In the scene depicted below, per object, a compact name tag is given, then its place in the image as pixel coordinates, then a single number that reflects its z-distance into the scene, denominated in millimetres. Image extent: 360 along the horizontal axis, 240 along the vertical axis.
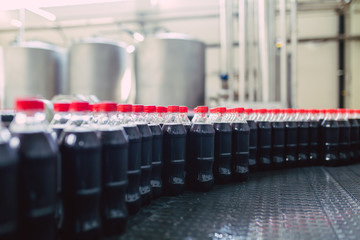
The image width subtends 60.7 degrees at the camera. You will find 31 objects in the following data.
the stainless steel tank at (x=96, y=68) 3621
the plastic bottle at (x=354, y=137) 2434
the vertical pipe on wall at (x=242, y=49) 3371
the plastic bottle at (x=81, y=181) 872
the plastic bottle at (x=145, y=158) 1248
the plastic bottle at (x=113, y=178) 966
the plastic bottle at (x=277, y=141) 2137
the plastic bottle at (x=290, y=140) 2205
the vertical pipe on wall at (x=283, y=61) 3262
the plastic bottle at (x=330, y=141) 2262
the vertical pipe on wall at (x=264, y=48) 3242
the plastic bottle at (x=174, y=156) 1412
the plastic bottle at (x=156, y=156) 1352
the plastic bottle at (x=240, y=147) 1714
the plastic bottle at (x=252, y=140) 1975
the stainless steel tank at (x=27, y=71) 3766
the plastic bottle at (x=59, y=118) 996
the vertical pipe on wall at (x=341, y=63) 5480
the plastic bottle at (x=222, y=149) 1637
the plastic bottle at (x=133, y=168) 1136
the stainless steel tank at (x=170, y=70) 3473
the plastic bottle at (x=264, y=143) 2053
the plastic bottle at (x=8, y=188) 658
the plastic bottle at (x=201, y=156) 1492
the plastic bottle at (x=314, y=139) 2299
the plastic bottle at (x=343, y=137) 2309
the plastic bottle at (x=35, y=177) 728
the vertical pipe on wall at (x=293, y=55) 3463
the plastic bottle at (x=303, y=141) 2260
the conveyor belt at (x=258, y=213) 1009
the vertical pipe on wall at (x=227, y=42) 3541
